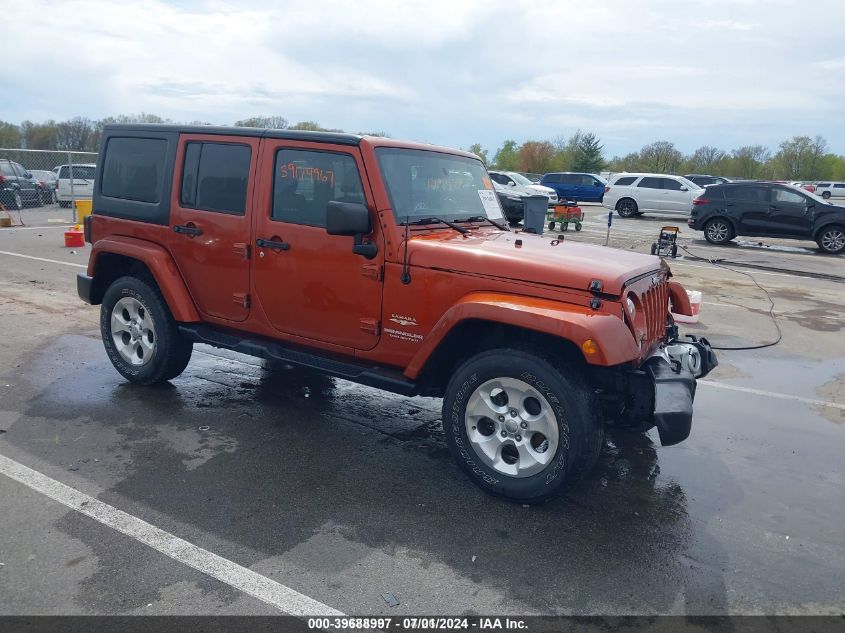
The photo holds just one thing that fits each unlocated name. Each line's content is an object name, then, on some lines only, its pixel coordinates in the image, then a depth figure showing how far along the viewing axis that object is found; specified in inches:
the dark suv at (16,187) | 781.9
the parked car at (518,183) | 1089.4
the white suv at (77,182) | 842.0
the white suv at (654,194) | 1033.5
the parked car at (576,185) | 1354.6
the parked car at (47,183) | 932.8
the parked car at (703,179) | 1609.7
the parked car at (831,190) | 1996.9
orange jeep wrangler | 141.0
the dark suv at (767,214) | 676.7
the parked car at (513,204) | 715.4
